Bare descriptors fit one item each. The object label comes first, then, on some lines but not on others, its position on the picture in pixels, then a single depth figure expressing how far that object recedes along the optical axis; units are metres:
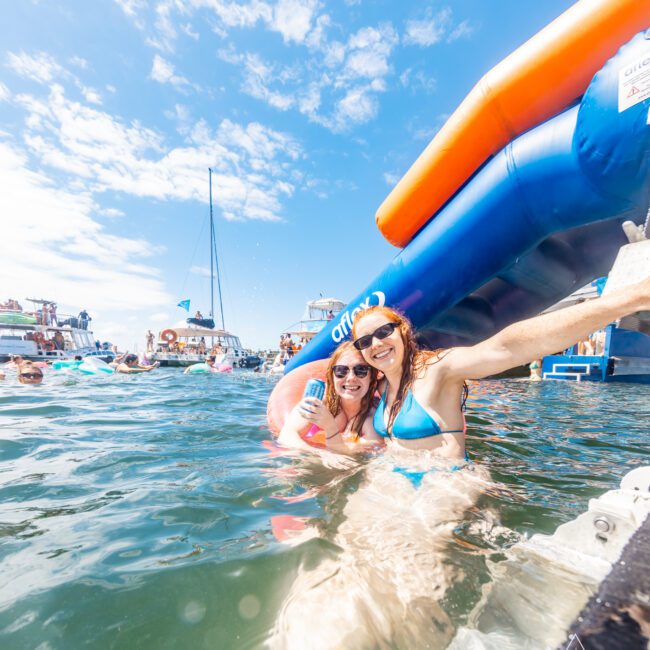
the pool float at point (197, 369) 13.39
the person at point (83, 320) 24.83
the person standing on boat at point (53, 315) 23.28
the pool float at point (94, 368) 10.70
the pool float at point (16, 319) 20.86
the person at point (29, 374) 6.91
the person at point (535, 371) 9.18
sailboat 19.28
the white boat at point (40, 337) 19.54
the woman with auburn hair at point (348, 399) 2.19
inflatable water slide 2.14
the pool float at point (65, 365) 12.37
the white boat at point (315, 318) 26.30
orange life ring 23.42
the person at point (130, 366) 11.30
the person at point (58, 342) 21.36
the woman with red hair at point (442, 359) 1.20
